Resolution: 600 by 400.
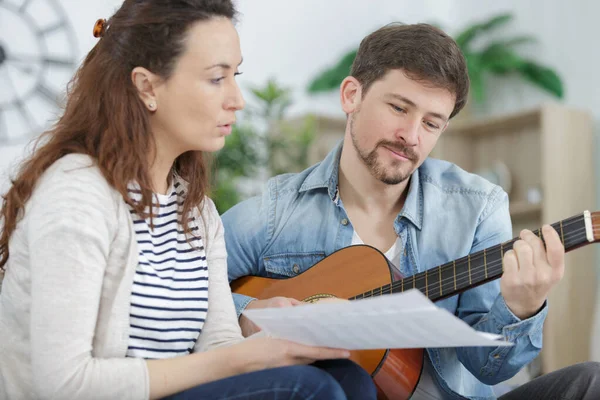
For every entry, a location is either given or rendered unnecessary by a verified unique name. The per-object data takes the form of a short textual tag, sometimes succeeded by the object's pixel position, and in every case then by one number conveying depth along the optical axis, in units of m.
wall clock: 3.50
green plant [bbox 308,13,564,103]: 4.17
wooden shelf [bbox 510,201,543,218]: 3.89
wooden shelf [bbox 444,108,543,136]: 4.03
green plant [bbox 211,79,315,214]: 3.71
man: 1.73
